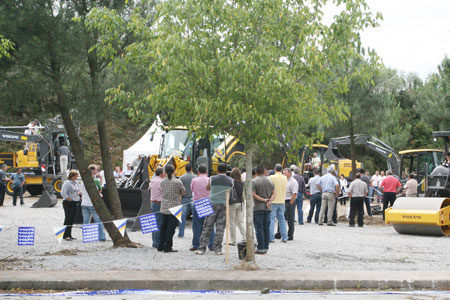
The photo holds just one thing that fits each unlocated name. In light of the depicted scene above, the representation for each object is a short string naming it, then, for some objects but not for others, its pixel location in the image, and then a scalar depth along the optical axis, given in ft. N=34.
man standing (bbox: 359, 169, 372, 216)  72.64
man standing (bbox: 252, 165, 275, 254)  41.19
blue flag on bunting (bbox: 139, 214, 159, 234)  40.91
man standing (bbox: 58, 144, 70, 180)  101.80
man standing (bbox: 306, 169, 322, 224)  67.62
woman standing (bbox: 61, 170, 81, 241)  49.11
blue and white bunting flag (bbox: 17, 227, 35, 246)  38.96
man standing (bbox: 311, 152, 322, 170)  111.13
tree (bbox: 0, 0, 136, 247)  38.34
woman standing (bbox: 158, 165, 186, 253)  42.04
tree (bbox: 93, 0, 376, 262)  34.04
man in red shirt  71.92
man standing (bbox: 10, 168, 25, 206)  87.20
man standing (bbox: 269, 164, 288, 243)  47.90
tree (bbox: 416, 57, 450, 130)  110.25
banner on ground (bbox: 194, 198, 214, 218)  38.96
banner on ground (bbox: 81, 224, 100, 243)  40.11
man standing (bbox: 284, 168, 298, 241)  51.60
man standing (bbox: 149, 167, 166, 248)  44.75
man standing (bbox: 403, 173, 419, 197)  67.51
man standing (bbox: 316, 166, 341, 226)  65.41
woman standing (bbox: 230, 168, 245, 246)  42.96
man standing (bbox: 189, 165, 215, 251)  44.93
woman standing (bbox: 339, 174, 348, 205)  104.37
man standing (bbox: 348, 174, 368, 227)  65.10
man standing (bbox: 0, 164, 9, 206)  84.21
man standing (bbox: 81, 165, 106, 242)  48.32
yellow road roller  55.77
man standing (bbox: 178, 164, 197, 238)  50.80
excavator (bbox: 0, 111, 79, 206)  100.99
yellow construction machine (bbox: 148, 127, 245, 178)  67.97
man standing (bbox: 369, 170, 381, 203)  103.81
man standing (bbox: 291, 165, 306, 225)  62.89
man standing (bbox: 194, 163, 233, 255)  41.32
